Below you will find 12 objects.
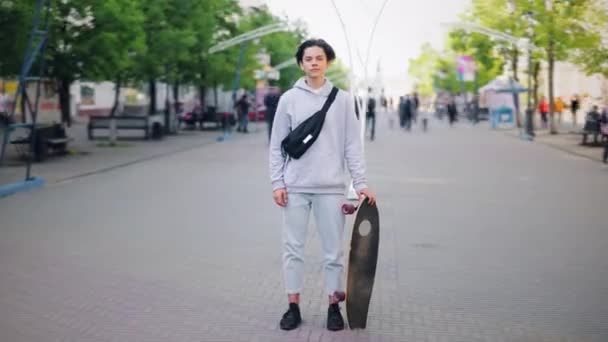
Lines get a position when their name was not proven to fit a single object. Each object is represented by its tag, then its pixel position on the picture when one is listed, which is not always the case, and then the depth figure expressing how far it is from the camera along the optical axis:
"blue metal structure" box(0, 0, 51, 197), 14.33
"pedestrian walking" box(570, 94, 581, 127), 46.38
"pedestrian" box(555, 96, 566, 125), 53.47
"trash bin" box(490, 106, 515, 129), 47.12
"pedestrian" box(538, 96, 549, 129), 48.62
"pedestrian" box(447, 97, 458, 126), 53.66
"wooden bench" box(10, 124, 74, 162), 20.97
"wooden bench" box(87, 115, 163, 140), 30.89
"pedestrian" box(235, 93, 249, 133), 40.91
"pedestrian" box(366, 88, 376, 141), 33.53
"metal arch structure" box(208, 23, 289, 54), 38.69
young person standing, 5.55
